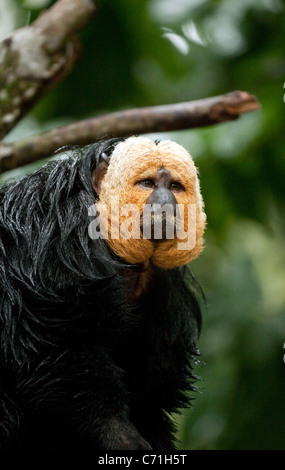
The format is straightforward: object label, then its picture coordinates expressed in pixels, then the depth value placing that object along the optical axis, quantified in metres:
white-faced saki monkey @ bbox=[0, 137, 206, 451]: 6.61
